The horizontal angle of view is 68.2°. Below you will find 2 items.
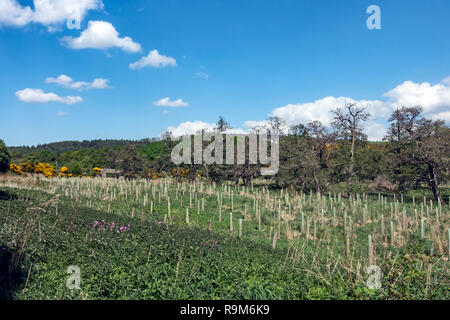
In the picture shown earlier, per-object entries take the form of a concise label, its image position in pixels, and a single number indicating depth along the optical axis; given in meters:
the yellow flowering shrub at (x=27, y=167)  40.22
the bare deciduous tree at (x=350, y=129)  25.84
